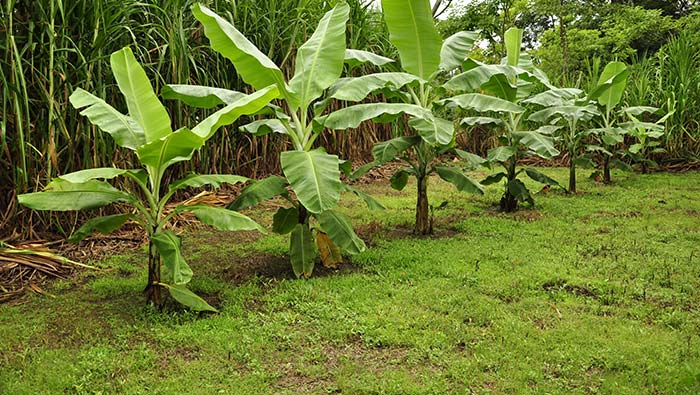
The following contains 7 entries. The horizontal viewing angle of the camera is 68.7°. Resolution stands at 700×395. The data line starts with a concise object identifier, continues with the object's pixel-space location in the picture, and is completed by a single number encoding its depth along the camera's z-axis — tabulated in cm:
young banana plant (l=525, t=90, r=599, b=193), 465
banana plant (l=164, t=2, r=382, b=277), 269
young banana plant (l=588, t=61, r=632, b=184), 519
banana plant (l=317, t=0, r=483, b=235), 313
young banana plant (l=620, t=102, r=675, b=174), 590
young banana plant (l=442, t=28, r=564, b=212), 370
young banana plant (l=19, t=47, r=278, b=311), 226
